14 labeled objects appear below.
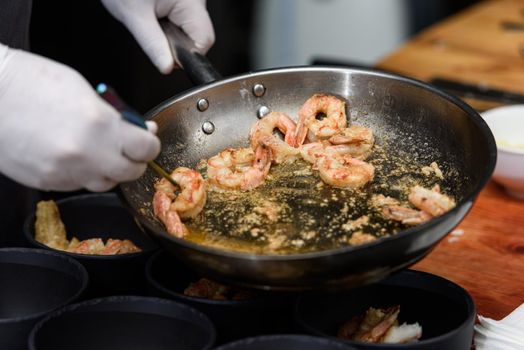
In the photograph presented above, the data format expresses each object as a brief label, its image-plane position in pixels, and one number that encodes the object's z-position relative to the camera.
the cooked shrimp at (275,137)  1.66
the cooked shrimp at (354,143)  1.65
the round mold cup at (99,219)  1.83
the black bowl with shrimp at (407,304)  1.41
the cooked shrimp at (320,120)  1.71
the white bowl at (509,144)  2.00
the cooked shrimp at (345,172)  1.53
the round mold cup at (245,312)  1.35
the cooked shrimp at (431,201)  1.37
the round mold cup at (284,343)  1.22
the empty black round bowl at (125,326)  1.32
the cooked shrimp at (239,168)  1.56
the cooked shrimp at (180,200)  1.42
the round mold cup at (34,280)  1.50
